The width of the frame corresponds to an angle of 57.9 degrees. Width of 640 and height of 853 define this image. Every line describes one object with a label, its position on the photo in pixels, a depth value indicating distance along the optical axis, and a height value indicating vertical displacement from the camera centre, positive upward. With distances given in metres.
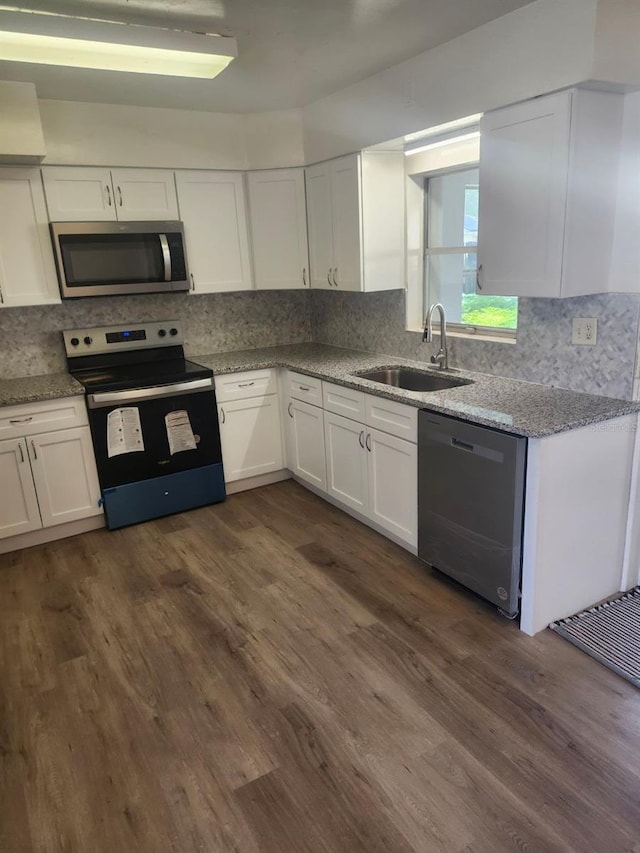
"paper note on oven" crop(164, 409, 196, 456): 3.47 -0.90
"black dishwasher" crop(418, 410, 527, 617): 2.25 -0.98
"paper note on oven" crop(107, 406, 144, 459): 3.30 -0.83
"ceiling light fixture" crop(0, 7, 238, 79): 1.96 +0.85
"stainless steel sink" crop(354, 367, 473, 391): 3.17 -0.62
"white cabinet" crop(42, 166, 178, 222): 3.27 +0.50
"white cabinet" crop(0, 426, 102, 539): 3.13 -1.06
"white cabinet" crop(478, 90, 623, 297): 2.15 +0.27
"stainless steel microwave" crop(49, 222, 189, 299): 3.29 +0.14
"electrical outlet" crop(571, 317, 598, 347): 2.47 -0.30
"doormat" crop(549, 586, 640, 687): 2.15 -1.45
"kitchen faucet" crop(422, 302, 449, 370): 2.97 -0.37
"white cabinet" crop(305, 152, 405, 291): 3.27 +0.29
